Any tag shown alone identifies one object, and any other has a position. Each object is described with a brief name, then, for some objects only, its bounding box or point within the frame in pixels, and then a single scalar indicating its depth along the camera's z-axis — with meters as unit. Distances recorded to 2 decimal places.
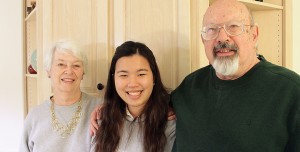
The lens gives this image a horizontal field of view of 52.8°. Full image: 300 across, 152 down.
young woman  1.32
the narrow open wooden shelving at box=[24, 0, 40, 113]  2.60
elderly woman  1.50
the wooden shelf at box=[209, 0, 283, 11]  1.67
